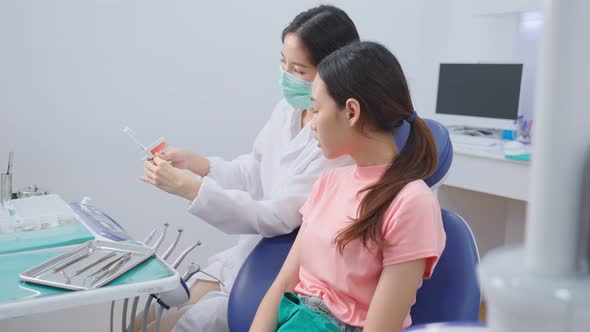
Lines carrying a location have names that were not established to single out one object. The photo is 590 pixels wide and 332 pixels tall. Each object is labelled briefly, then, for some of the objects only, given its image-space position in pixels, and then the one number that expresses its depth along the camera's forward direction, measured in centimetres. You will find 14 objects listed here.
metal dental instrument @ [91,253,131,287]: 118
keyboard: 343
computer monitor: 348
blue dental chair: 126
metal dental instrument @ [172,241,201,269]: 153
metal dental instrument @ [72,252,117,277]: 122
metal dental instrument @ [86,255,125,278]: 121
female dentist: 160
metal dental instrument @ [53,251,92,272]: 122
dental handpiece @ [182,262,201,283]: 150
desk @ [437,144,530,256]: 311
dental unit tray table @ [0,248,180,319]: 107
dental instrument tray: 116
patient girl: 118
